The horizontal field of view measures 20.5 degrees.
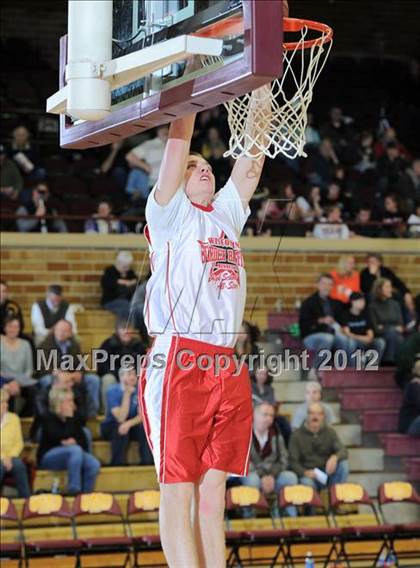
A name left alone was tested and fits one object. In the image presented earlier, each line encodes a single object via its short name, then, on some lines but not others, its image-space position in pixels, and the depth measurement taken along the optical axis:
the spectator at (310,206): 14.70
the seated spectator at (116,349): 11.25
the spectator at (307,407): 11.59
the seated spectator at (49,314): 11.98
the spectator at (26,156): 15.10
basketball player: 5.43
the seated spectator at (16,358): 11.58
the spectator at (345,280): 12.70
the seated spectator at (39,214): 13.91
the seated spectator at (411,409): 12.09
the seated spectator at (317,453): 11.38
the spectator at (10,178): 14.52
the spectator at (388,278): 12.83
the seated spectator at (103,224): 13.89
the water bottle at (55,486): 11.02
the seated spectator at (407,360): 12.52
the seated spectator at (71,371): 11.44
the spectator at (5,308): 11.88
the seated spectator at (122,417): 11.52
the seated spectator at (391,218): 14.21
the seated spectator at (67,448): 11.08
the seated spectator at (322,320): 11.94
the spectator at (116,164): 15.56
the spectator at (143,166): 14.95
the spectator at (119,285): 12.55
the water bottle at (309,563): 8.68
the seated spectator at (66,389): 11.28
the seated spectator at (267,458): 11.27
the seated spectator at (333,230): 14.22
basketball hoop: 5.40
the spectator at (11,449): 10.85
